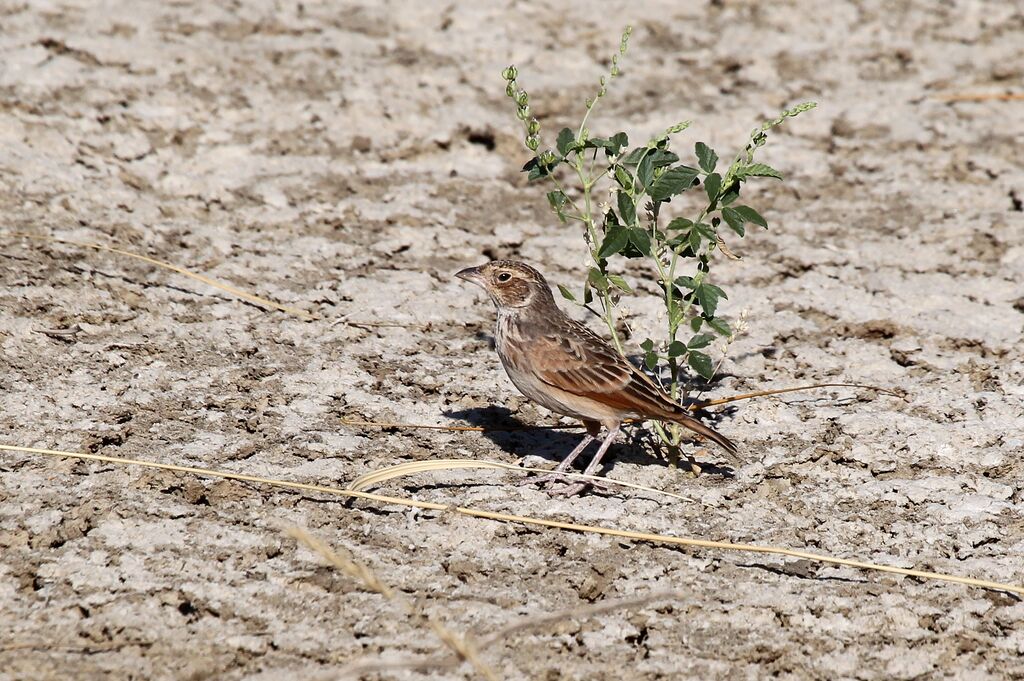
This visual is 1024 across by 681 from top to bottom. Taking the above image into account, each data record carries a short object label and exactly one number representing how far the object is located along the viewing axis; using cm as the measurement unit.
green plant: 962
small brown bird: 1009
